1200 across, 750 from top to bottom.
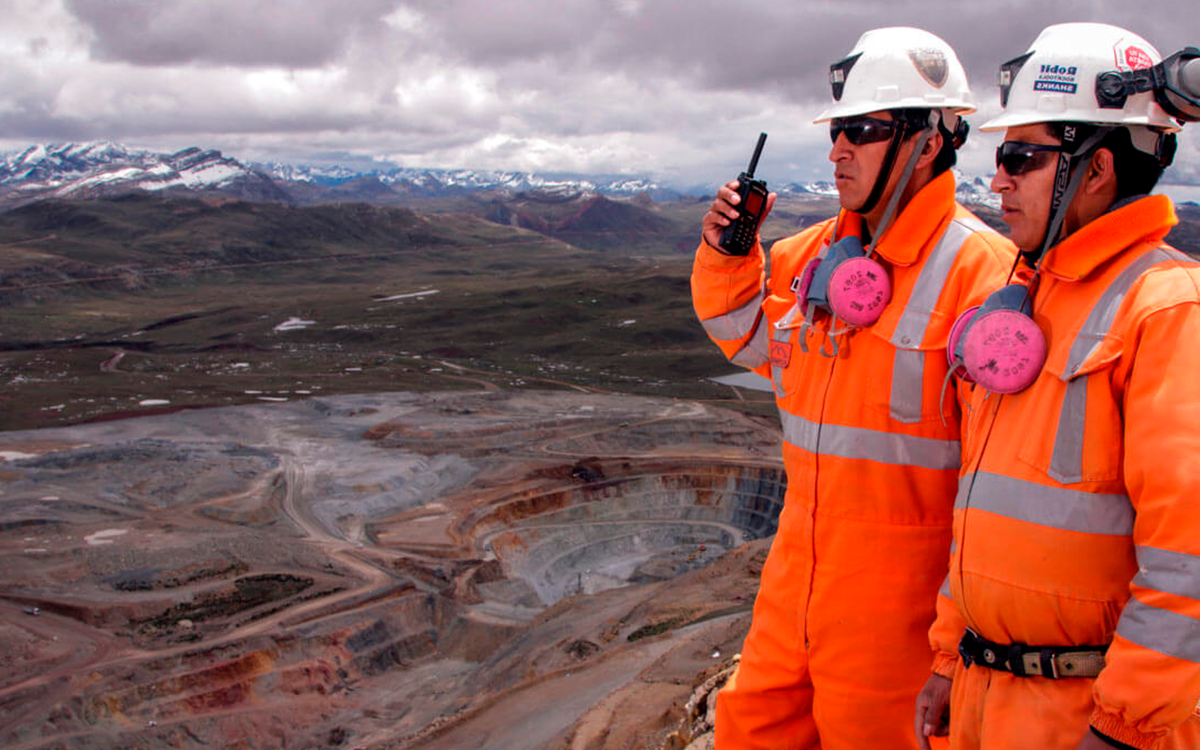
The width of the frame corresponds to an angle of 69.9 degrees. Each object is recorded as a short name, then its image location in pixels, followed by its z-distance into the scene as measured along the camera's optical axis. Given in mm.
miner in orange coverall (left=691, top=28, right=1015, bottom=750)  2865
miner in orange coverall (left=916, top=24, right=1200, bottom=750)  1920
